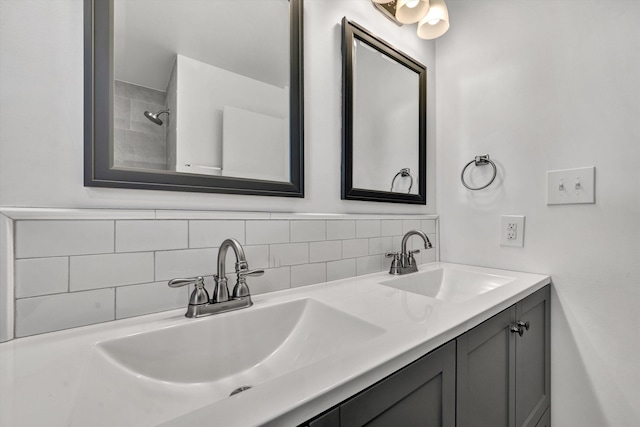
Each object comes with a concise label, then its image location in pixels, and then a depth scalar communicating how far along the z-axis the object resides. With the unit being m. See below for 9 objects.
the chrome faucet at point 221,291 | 0.69
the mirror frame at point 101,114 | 0.65
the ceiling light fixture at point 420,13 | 1.25
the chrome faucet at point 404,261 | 1.19
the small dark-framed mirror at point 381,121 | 1.15
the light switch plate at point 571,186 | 1.04
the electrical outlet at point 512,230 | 1.22
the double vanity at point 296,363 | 0.39
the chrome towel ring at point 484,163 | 1.30
